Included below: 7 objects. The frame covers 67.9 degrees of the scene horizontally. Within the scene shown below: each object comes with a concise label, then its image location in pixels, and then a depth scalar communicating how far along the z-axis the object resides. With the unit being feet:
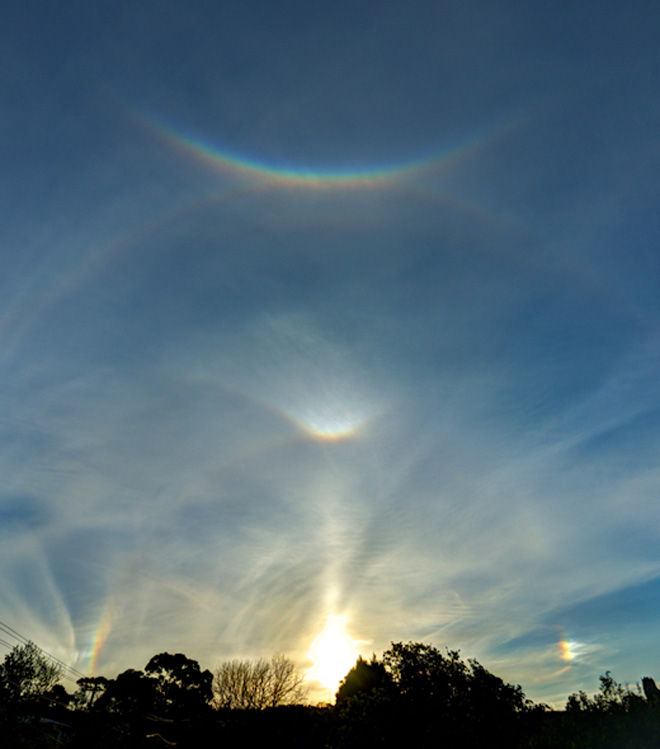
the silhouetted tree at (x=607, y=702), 69.34
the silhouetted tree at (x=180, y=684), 230.89
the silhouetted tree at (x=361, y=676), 191.60
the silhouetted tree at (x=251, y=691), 194.70
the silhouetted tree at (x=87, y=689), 247.70
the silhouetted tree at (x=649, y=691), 67.14
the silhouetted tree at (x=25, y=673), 199.82
